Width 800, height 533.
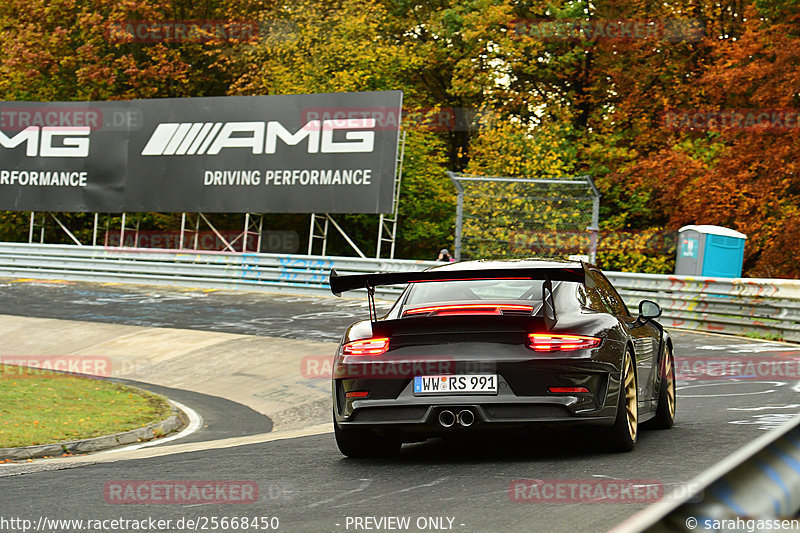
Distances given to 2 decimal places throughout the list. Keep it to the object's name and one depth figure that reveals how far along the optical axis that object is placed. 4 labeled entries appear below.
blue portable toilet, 46.81
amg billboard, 59.97
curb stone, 18.91
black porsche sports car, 13.69
